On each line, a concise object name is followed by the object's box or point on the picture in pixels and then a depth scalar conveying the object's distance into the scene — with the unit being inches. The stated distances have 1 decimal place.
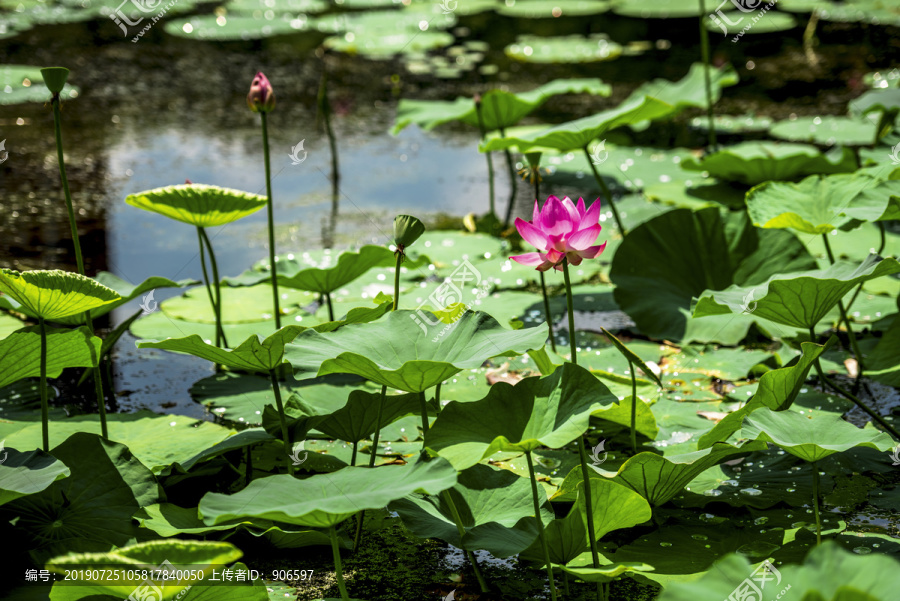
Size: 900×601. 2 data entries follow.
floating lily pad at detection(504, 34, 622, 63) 618.1
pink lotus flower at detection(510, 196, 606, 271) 308.2
